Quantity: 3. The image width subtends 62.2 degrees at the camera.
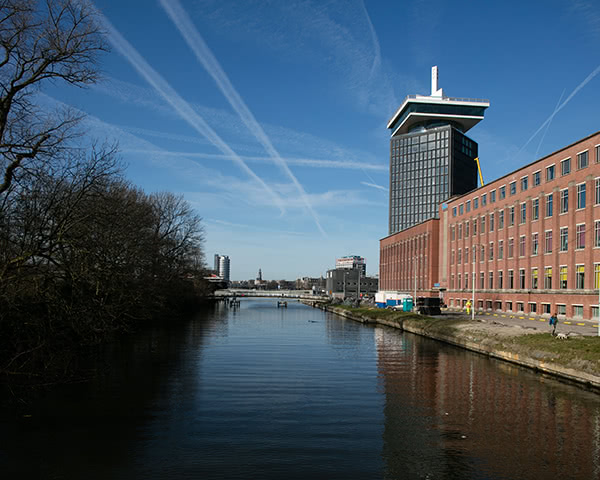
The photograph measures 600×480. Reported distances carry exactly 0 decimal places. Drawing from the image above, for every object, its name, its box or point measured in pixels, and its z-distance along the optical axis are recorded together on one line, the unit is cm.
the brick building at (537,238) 5552
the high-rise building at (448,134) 19888
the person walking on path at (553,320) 4438
